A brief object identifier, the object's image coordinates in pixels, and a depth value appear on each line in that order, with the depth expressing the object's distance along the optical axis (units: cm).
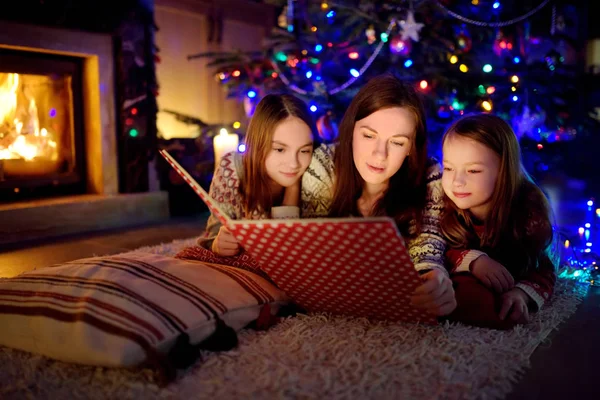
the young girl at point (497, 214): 127
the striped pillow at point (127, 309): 95
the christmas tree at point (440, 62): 242
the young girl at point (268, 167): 139
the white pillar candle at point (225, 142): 246
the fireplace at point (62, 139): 237
